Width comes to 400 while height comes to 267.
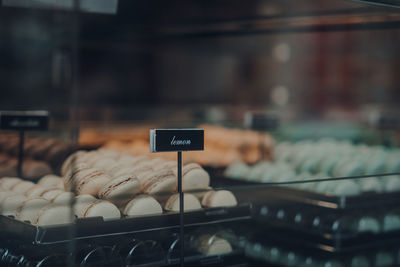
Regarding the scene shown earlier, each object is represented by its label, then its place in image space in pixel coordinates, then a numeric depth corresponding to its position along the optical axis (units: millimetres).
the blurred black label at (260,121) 2025
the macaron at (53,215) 784
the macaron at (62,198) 851
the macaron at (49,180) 1079
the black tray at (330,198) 1198
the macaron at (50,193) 915
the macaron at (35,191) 961
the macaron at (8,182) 1050
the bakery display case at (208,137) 824
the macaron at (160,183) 890
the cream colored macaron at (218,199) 893
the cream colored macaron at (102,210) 801
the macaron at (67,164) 1123
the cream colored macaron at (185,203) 845
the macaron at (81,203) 810
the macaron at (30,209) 823
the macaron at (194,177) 952
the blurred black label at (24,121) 1217
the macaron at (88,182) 879
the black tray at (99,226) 749
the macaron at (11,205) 867
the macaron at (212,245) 873
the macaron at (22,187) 1025
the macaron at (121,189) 846
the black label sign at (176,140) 782
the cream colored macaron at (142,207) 826
